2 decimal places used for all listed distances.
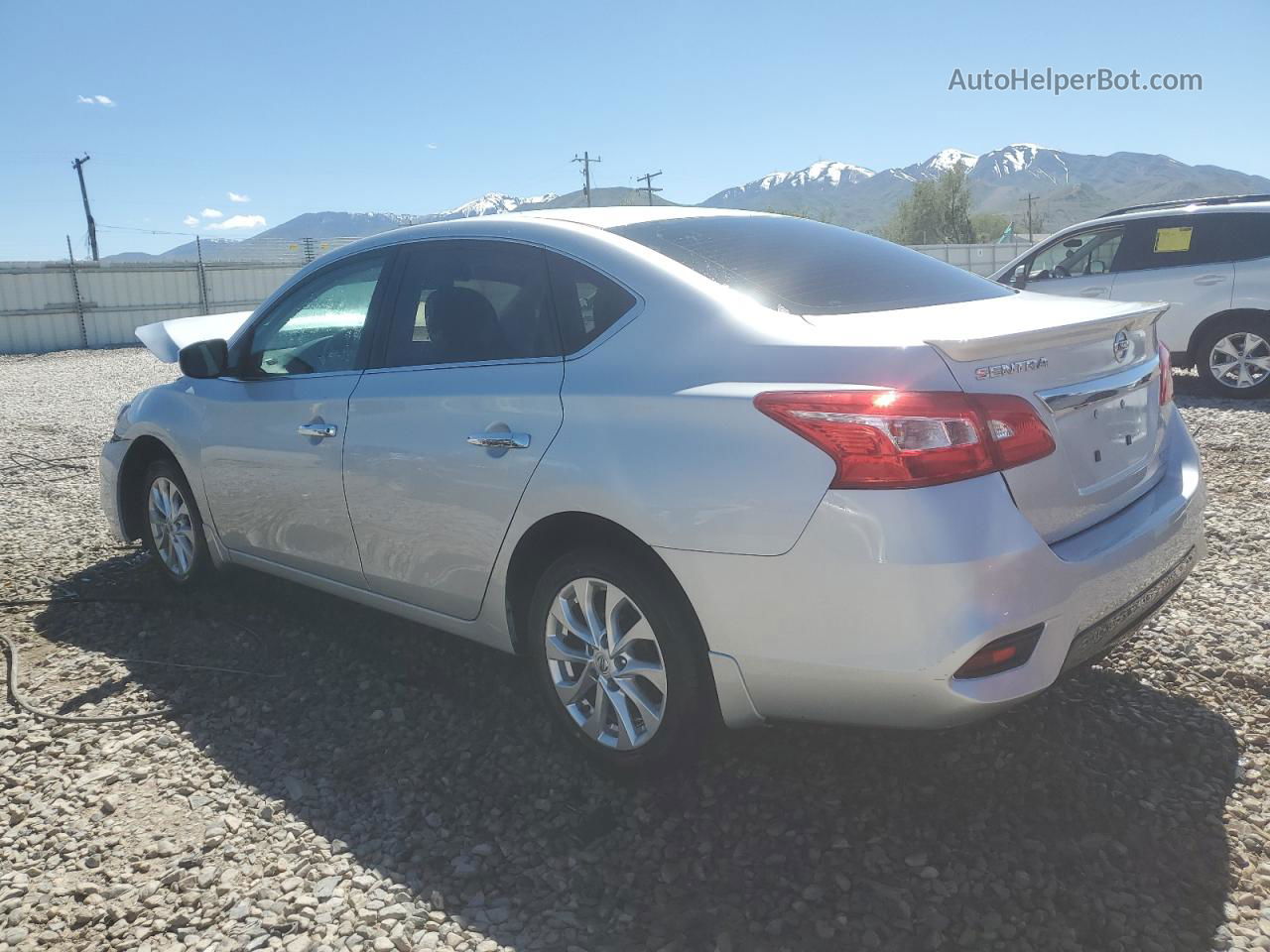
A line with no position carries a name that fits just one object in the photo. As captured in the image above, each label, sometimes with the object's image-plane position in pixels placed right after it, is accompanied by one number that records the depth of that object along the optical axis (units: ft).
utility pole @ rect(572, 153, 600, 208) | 229.25
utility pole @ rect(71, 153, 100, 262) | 180.96
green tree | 344.90
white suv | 28.66
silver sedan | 7.33
